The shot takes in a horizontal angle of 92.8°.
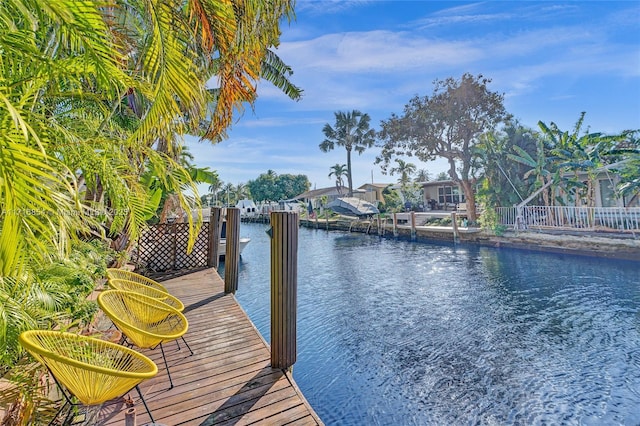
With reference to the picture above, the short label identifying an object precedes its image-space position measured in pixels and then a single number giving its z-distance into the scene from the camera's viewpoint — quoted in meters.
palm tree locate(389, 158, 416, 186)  37.36
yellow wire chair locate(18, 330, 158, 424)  1.74
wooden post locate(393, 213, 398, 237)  22.38
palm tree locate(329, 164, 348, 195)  49.78
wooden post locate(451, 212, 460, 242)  17.91
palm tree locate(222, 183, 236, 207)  85.06
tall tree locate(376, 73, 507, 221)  20.09
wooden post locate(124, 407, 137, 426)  2.00
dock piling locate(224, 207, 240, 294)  5.96
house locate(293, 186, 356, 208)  46.34
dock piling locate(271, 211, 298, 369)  3.30
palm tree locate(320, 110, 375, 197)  36.81
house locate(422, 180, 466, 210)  31.45
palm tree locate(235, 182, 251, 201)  82.71
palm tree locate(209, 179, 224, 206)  79.31
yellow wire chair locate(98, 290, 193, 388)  3.00
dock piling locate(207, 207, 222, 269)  7.85
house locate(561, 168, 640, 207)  15.36
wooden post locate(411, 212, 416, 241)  20.56
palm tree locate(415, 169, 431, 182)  58.56
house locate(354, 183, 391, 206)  40.25
